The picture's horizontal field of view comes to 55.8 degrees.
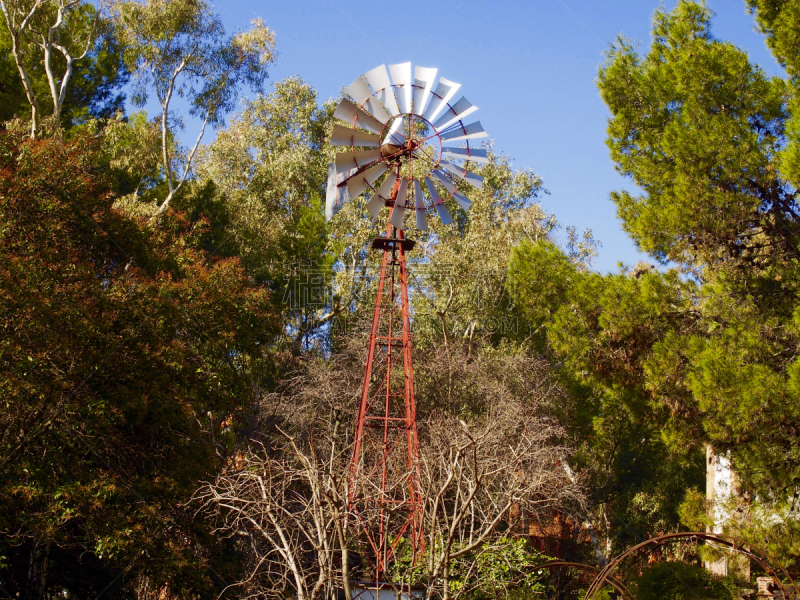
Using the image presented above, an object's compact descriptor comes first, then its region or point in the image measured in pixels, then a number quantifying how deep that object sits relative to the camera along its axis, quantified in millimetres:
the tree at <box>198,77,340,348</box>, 17375
